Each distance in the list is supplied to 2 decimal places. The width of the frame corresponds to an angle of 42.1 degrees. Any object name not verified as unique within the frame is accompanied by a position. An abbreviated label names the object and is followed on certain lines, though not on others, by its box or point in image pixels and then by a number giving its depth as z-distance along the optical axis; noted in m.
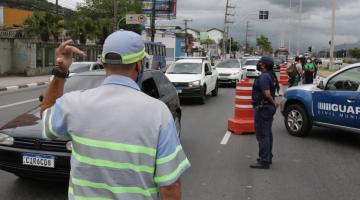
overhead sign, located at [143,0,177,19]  78.12
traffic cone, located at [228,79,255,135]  10.43
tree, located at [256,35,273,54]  149.55
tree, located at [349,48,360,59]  112.00
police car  8.48
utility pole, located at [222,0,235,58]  85.88
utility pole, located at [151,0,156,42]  47.75
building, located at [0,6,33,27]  64.31
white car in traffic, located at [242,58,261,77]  28.17
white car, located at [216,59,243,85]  24.00
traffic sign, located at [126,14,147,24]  37.00
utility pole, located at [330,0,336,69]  37.45
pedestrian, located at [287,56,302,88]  19.11
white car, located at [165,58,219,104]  15.94
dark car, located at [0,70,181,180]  5.37
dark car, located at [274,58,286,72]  42.49
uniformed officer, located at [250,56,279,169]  7.18
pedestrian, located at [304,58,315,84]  20.91
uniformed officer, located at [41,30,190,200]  2.14
